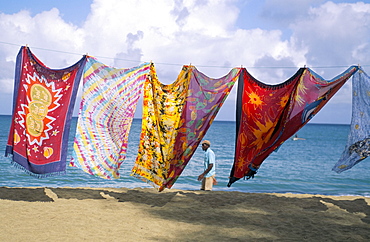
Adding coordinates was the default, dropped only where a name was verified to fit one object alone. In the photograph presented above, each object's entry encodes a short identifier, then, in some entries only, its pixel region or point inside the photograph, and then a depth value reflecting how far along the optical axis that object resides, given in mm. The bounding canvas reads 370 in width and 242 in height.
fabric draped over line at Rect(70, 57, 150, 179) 6277
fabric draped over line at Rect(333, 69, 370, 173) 6043
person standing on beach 7630
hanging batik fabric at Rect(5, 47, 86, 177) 6383
